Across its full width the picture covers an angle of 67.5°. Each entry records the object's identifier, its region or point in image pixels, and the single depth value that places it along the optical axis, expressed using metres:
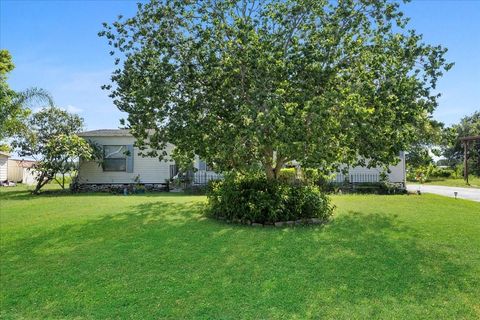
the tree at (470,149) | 33.39
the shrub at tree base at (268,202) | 8.56
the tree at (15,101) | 12.17
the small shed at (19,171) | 26.53
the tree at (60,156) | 17.08
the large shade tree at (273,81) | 7.58
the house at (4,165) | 24.08
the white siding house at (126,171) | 18.66
